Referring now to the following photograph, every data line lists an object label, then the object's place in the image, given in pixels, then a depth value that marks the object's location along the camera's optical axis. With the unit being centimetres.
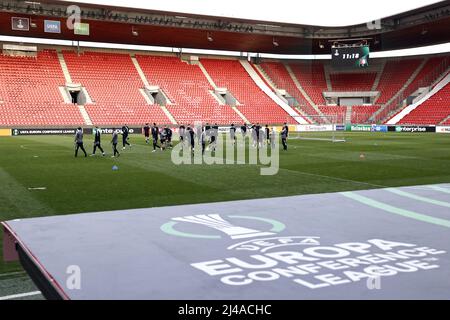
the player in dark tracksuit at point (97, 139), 2260
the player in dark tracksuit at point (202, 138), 2528
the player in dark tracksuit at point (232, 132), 3377
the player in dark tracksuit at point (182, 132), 2857
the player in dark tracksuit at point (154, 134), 2645
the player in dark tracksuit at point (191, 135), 2523
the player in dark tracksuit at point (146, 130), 3266
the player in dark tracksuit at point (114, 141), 2291
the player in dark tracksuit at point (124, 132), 2758
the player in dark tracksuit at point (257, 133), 2912
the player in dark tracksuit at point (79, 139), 2217
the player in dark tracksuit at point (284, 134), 2673
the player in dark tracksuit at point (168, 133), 2824
